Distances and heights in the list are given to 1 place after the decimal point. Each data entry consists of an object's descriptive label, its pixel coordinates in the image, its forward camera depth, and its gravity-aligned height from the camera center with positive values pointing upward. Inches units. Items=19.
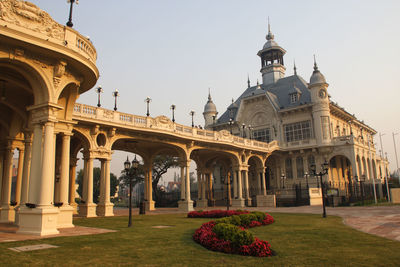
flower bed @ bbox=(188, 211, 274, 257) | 339.0 -60.8
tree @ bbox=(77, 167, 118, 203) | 3085.6 +106.2
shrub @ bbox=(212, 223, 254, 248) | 351.3 -53.9
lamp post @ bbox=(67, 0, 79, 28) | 550.9 +315.9
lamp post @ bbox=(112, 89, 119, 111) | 1083.7 +324.9
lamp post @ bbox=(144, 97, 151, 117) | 1223.5 +340.9
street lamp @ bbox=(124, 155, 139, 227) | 689.6 +53.4
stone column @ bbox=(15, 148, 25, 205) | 783.7 +39.8
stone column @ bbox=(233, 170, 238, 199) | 1599.7 +5.9
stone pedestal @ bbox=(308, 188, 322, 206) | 1501.1 -48.6
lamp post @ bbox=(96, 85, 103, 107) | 1078.5 +338.7
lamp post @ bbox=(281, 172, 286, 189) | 1796.3 +48.9
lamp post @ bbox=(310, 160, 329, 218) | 819.8 +53.6
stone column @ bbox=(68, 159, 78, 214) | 1098.4 +28.6
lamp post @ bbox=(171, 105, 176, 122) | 1338.6 +338.9
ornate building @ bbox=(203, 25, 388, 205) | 1715.1 +339.6
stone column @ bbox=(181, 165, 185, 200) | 1312.7 +28.0
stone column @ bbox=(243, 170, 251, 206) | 1628.6 -10.7
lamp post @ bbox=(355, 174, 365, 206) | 1601.3 +37.7
